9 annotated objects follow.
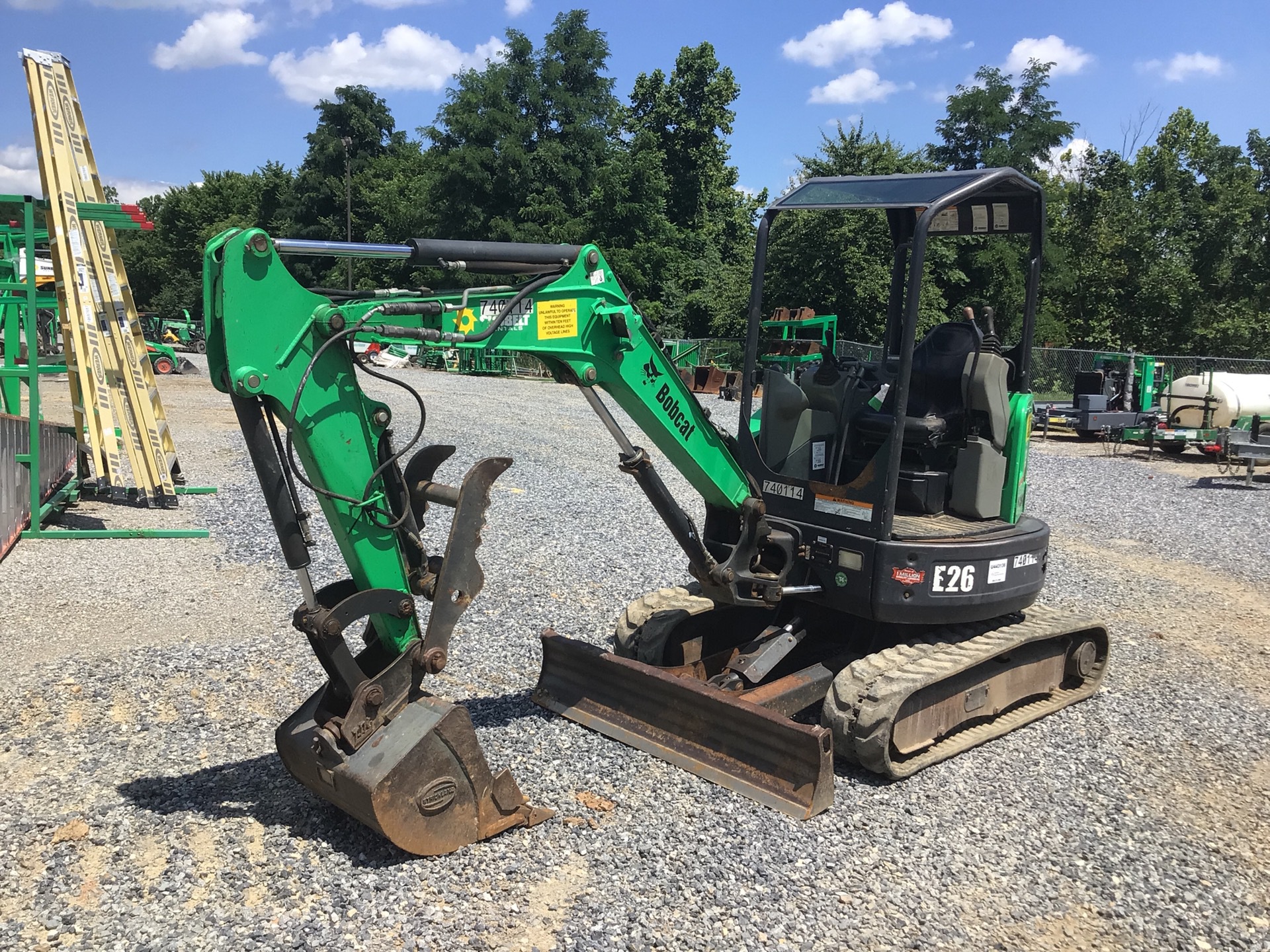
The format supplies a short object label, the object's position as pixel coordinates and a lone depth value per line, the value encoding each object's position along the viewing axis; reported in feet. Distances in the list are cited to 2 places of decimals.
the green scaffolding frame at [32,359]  30.66
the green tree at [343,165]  180.24
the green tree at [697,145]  159.84
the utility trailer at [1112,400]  70.69
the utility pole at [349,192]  157.75
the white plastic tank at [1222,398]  64.59
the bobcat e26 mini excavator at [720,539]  13.20
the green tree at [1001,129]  117.08
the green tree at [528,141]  131.85
